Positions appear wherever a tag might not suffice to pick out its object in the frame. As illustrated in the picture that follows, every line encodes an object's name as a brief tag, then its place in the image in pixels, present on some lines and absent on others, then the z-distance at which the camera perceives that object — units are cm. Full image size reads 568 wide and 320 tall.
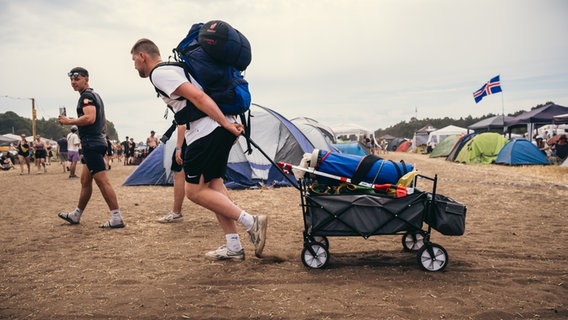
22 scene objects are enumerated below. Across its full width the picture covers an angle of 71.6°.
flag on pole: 2361
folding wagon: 353
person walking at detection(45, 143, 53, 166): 2668
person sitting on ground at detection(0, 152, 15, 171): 2198
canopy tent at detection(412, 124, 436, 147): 4594
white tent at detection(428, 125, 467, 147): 4047
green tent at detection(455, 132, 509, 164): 2022
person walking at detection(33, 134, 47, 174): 1798
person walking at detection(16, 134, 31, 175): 1766
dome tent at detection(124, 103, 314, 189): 1053
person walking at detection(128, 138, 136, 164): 2358
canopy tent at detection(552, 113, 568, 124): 1958
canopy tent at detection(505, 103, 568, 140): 2252
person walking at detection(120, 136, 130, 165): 2370
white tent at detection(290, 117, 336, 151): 1388
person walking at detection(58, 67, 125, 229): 520
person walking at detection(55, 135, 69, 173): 1858
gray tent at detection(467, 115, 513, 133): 2656
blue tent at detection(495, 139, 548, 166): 1775
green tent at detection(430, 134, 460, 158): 2912
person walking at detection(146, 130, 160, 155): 1810
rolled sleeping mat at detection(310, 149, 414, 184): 368
